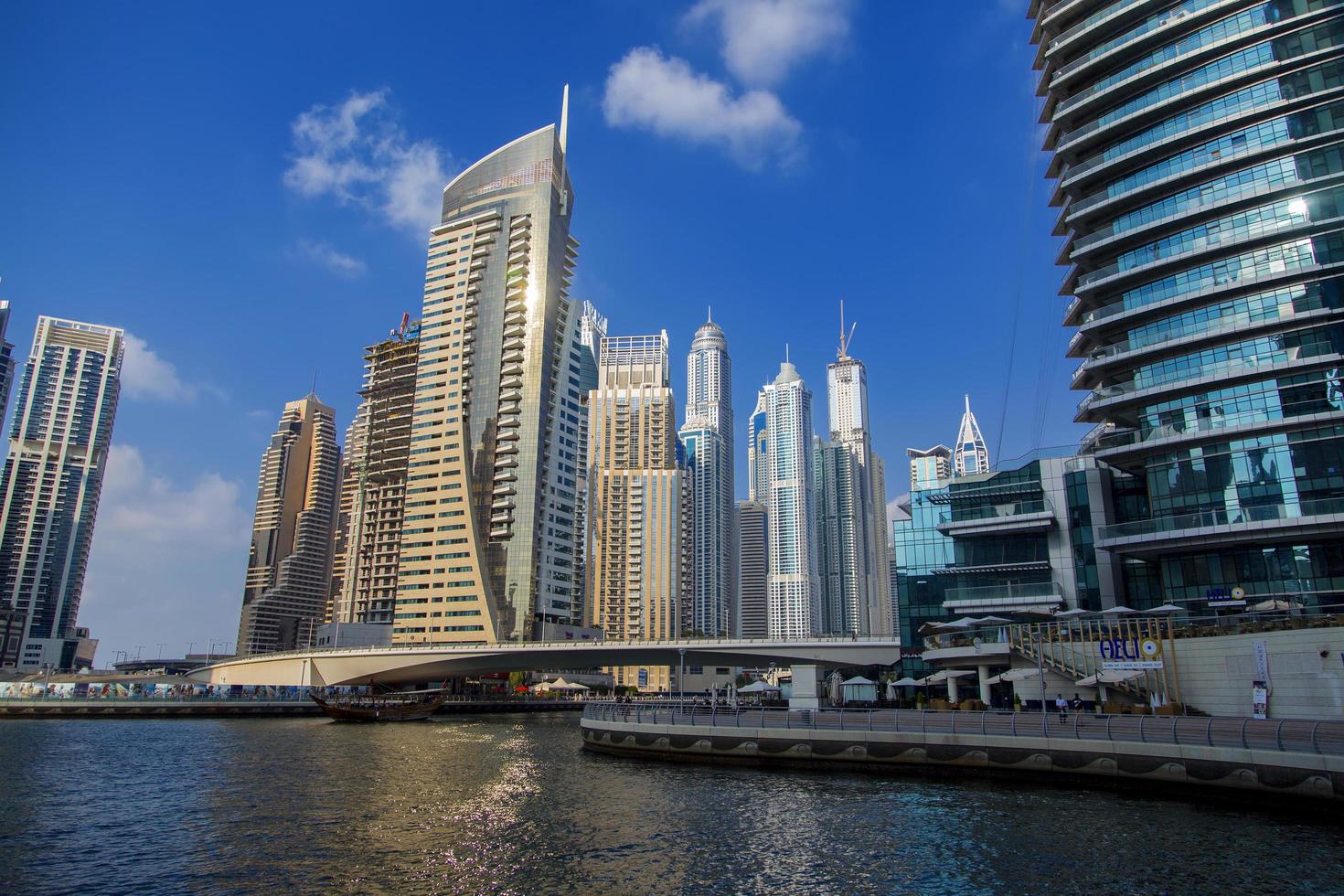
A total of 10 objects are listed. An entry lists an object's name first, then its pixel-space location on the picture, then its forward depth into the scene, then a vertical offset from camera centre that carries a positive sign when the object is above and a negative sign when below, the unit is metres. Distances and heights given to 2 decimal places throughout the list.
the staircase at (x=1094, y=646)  52.03 +2.29
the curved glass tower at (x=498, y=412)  157.88 +50.82
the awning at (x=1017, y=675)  61.41 +0.41
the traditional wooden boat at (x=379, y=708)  98.31 -3.41
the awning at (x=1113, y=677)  52.81 +0.26
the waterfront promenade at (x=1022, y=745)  31.69 -2.93
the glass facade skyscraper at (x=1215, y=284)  57.53 +28.31
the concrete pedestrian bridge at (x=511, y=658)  99.31 +2.75
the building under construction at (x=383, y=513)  185.38 +34.94
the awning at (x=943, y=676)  69.81 +0.38
